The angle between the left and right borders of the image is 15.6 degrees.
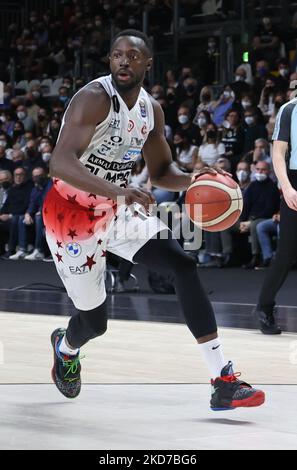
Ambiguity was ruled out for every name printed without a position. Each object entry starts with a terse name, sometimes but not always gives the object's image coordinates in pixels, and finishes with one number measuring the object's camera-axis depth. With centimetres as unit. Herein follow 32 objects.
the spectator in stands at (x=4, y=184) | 1881
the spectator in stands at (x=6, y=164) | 1938
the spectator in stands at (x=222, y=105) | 1781
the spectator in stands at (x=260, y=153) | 1524
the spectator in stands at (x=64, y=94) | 2172
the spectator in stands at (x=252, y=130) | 1622
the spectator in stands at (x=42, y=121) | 2138
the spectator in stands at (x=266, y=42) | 1909
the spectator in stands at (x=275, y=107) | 1606
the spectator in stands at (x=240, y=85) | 1784
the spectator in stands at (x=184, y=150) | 1652
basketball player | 522
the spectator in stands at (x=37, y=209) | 1766
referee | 798
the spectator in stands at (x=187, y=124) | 1762
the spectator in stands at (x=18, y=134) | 2096
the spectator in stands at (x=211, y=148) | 1642
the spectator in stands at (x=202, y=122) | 1720
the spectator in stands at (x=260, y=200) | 1488
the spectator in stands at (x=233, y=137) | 1644
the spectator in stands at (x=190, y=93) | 1897
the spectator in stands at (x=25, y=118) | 2194
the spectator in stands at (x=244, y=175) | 1523
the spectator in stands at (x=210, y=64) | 2056
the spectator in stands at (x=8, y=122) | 2186
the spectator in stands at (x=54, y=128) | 2027
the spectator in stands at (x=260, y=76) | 1781
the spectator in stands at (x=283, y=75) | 1716
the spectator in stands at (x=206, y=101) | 1828
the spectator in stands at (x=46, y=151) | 1889
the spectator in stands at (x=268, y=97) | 1709
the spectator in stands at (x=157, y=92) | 1900
